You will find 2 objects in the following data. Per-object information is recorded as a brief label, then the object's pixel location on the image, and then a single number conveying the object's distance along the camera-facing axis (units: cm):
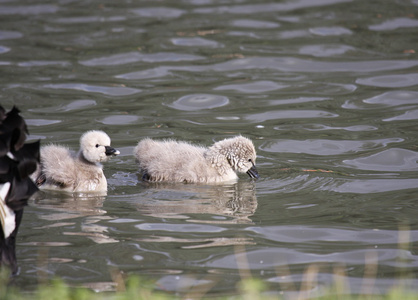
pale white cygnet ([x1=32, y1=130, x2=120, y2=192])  1656
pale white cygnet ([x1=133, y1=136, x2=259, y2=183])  1759
